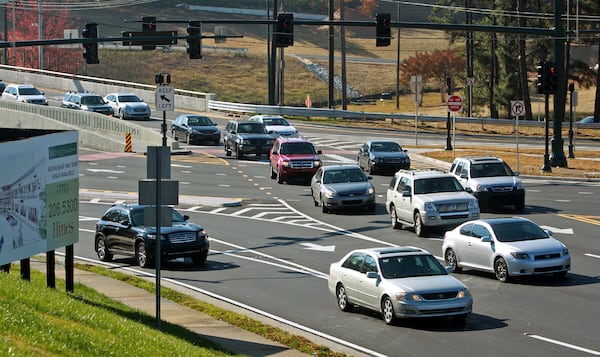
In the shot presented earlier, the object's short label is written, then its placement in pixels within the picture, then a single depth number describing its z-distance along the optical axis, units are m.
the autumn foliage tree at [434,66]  122.56
